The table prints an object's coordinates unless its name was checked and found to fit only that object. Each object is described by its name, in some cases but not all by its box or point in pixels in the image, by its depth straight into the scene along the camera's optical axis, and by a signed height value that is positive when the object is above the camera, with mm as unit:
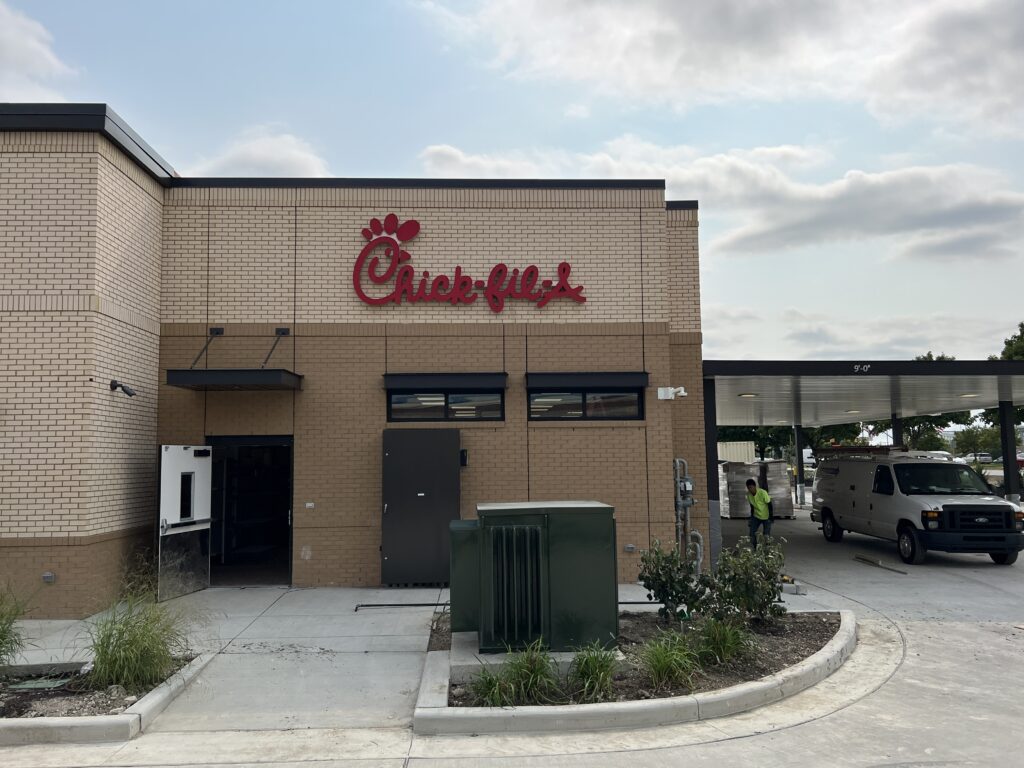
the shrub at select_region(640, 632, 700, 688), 6910 -2068
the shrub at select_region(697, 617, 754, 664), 7469 -2027
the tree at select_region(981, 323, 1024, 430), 33750 +3817
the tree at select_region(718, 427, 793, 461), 49875 +19
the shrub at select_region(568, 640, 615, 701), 6659 -2095
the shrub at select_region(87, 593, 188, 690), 6957 -1851
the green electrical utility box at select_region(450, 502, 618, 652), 7664 -1374
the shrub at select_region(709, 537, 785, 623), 8227 -1604
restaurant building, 11953 +1537
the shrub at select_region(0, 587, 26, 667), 7223 -1779
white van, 14312 -1468
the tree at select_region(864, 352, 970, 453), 37084 +423
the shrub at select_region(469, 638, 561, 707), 6574 -2122
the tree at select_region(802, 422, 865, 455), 46803 +70
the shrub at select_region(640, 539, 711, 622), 8367 -1609
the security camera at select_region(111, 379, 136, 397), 10711 +838
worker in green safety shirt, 15062 -1359
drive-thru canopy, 13812 +1078
